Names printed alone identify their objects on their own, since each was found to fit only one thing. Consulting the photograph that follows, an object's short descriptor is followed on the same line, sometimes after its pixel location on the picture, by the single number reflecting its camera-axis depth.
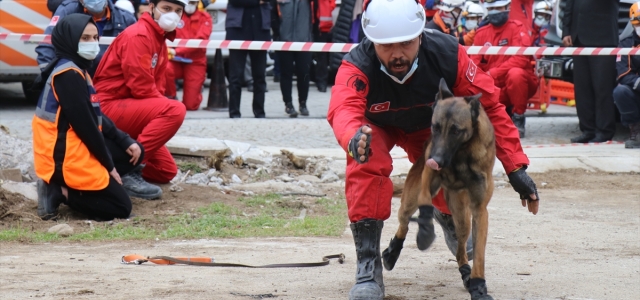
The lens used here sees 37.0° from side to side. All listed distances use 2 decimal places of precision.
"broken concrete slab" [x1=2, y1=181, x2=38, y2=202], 8.06
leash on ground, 5.96
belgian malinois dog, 4.90
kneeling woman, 7.41
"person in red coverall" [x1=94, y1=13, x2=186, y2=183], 8.38
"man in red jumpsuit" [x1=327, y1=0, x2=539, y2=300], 5.06
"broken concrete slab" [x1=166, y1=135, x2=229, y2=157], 9.77
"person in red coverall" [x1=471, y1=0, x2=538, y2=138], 12.59
